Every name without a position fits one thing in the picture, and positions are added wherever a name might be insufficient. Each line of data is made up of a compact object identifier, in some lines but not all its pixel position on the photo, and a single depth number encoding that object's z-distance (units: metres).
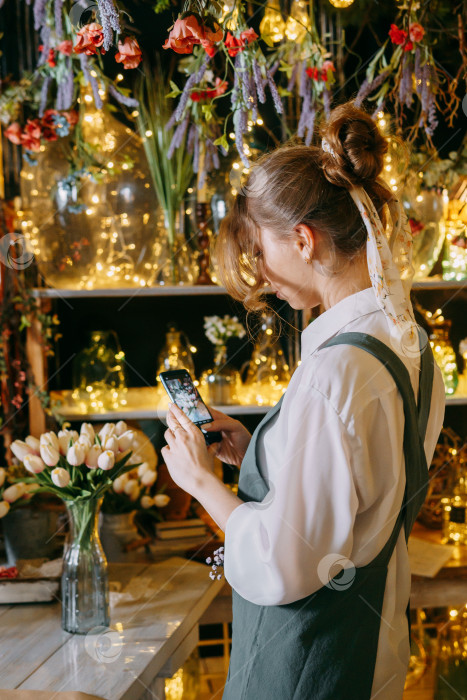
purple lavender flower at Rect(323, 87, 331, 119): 2.03
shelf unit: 2.17
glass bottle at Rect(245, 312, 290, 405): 2.28
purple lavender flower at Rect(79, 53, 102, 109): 1.96
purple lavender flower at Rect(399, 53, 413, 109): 2.03
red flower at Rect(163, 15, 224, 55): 1.05
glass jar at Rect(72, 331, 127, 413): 2.26
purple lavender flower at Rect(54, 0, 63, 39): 1.95
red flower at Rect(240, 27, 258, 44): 1.67
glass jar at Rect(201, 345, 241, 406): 2.25
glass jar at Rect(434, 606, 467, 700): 2.15
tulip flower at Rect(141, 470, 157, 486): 2.07
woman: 0.99
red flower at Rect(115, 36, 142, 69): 1.12
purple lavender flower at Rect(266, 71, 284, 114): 1.66
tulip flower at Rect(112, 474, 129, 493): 2.11
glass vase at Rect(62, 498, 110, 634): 1.62
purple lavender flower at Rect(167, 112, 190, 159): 2.04
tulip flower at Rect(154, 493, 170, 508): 2.15
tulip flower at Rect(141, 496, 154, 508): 2.18
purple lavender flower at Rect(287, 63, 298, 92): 2.11
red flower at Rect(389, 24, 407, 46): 1.97
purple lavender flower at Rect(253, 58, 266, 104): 1.67
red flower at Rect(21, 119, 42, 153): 2.08
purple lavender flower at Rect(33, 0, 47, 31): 1.97
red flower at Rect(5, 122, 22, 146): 2.10
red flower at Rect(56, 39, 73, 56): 2.01
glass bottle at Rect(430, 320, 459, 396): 2.31
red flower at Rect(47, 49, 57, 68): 2.05
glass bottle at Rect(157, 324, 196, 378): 2.32
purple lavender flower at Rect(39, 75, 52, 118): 2.11
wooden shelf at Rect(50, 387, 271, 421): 2.20
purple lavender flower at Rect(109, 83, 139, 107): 1.92
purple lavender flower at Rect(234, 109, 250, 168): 1.76
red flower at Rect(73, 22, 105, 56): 1.06
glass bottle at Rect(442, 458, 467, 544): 2.31
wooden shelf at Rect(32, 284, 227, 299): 2.16
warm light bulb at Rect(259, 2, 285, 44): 2.03
